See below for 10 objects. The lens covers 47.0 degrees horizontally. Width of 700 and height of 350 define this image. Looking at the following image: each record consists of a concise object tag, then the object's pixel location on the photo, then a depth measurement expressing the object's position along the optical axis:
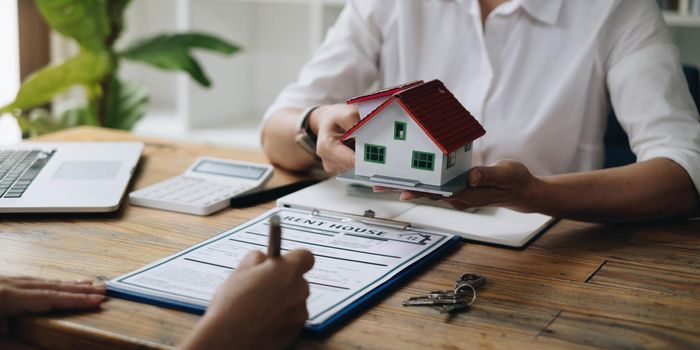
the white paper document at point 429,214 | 1.13
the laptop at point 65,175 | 1.20
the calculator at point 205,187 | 1.24
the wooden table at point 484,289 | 0.81
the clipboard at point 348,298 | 0.84
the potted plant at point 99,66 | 2.34
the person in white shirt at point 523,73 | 1.42
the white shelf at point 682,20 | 2.34
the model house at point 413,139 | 1.05
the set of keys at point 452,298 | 0.88
